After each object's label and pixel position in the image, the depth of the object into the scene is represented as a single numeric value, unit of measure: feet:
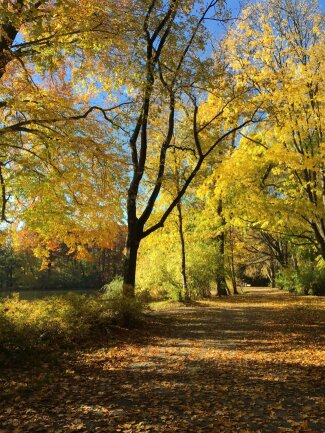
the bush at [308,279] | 76.48
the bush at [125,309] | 34.86
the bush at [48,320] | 22.41
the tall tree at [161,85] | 37.32
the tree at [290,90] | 35.94
